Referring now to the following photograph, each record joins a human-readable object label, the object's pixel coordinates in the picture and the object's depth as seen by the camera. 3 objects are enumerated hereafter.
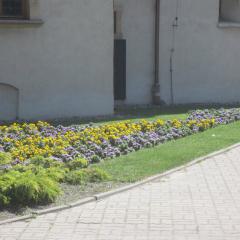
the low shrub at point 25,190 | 10.28
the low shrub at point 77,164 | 13.29
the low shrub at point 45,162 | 13.17
